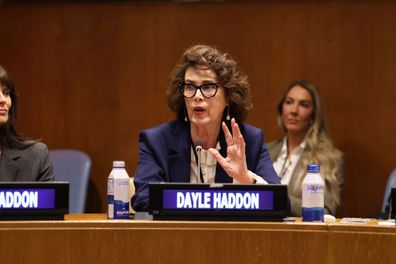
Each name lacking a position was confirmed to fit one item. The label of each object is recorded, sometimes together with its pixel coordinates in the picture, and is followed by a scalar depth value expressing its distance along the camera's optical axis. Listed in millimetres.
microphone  5594
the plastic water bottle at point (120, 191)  5347
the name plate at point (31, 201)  5065
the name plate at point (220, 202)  5054
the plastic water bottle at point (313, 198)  5214
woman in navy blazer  6388
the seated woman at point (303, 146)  8597
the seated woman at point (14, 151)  6615
